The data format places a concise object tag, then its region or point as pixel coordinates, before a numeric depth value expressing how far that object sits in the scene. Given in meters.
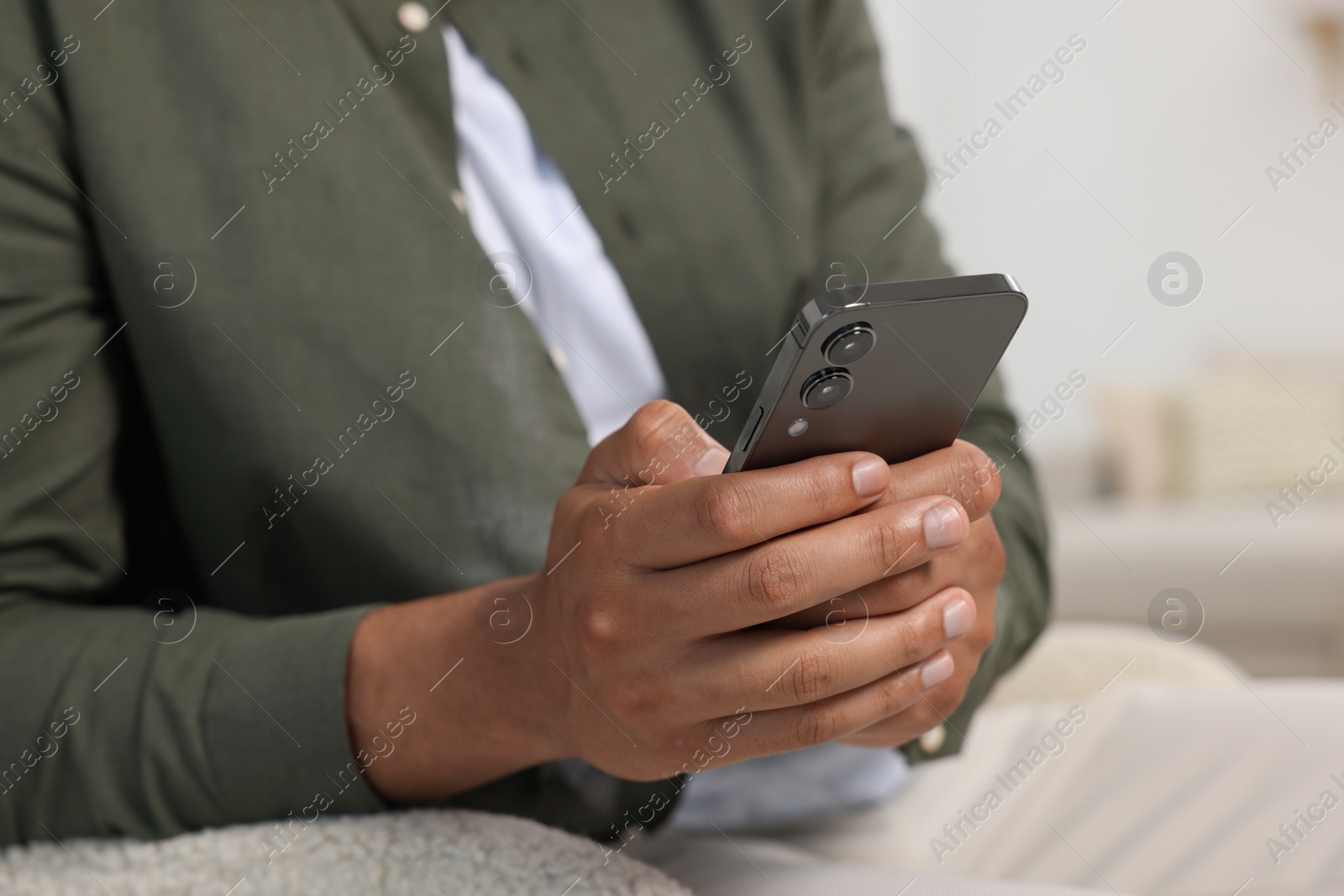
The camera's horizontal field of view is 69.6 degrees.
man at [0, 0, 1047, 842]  0.37
